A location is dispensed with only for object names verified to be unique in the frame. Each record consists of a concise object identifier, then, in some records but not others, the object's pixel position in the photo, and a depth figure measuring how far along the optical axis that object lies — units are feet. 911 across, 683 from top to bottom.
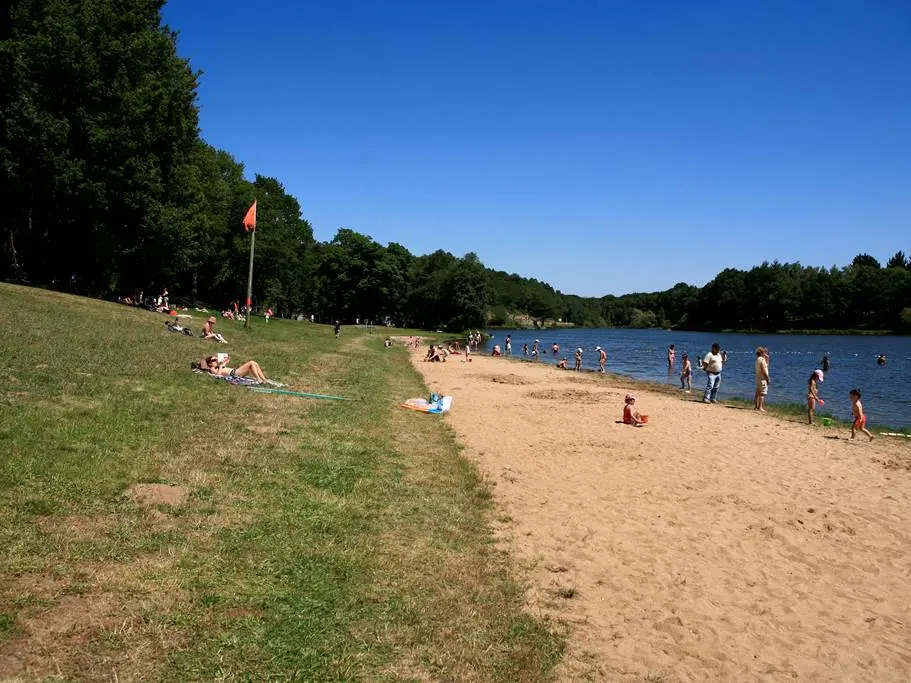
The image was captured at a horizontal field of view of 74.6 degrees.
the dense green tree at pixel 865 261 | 550.77
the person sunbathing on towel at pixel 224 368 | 50.49
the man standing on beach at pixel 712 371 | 71.15
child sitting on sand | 52.70
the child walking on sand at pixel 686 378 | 89.97
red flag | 101.96
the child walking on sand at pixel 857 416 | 51.60
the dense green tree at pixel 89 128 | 96.07
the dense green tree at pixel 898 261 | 516.73
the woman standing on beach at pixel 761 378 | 67.00
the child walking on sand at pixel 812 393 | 59.31
